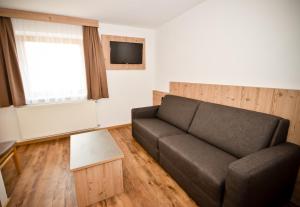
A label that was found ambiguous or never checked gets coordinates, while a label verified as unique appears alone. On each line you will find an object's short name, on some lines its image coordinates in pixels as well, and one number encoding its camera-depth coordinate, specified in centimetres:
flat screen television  319
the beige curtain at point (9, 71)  229
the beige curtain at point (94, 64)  283
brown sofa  106
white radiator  260
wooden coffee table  138
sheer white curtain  250
